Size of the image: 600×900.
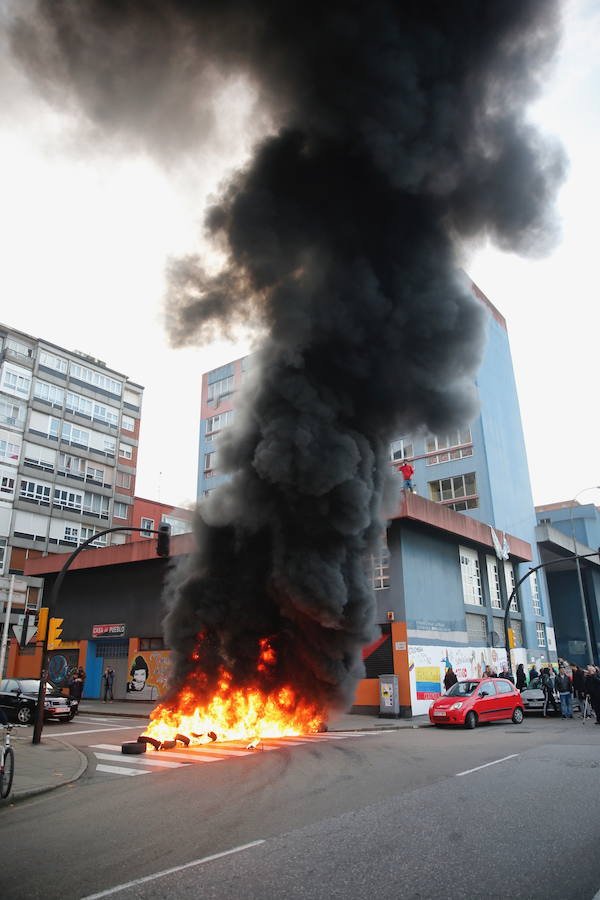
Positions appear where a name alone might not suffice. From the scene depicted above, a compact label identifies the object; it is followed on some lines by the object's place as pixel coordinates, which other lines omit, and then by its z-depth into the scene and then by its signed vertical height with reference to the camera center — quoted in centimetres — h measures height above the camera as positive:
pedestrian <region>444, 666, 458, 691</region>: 2192 -76
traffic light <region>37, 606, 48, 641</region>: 1483 +93
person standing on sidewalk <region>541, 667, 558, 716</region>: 2033 -107
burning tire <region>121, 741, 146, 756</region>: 1249 -172
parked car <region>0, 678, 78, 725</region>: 1952 -126
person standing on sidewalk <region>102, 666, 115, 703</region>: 2847 -86
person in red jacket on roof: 2904 +846
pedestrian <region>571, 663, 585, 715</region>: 1966 -89
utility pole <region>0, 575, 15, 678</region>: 2598 +232
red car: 1744 -136
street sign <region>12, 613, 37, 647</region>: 1502 +75
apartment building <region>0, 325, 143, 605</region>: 3916 +1442
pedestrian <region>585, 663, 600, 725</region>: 1733 -96
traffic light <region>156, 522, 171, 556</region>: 1716 +330
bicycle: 805 -133
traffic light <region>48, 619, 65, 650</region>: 1487 +72
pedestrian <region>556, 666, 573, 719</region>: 1969 -117
